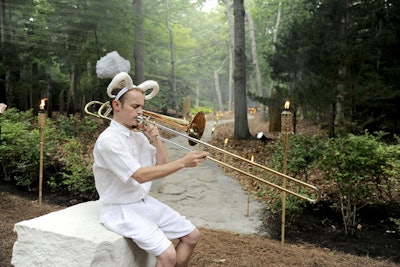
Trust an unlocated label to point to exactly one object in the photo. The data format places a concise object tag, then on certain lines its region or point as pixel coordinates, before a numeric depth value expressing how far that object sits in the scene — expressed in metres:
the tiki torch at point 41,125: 5.14
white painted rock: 2.56
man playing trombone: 2.56
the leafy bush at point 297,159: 5.12
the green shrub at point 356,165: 4.83
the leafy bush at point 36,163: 6.26
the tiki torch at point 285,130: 4.26
